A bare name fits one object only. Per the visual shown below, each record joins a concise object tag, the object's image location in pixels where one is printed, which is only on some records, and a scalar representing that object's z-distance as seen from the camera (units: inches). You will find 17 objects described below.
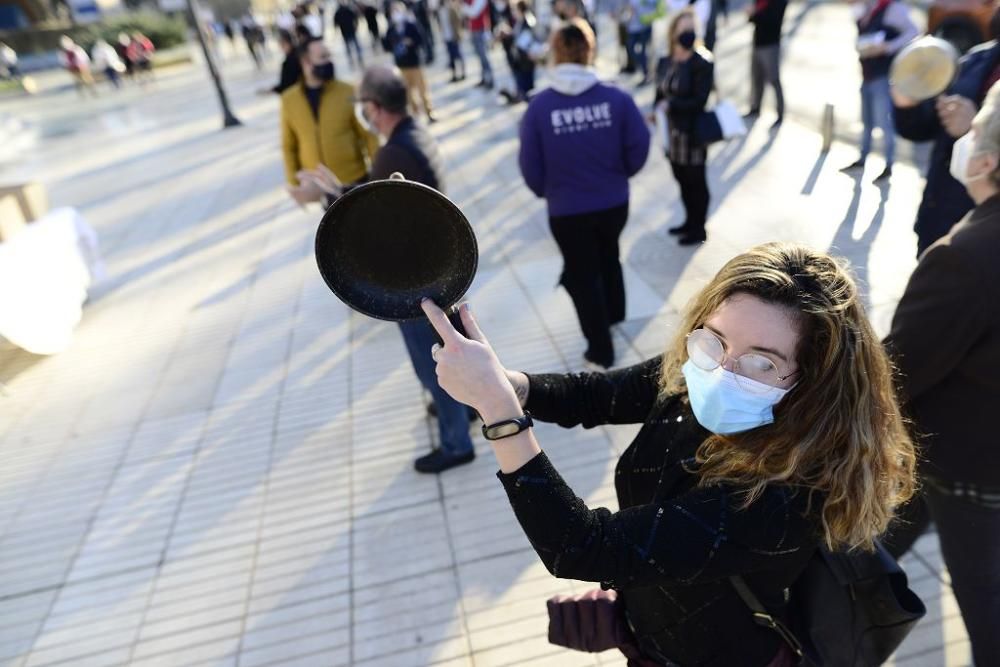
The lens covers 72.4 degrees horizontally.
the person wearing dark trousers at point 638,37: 463.9
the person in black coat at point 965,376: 71.8
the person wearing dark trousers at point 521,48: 434.3
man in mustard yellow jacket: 172.1
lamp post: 506.8
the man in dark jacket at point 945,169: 122.1
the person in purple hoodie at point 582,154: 153.5
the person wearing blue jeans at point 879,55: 247.8
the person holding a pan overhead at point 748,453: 53.5
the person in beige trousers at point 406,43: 443.2
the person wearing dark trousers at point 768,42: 331.6
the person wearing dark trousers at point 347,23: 680.4
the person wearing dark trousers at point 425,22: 723.4
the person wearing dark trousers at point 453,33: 578.6
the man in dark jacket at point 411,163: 130.6
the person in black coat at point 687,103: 212.5
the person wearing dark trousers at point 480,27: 526.0
